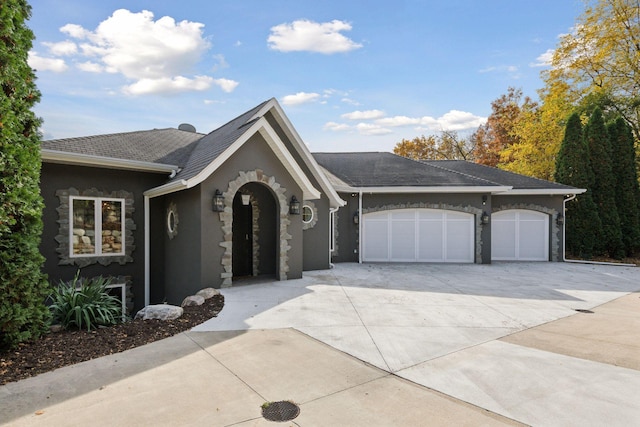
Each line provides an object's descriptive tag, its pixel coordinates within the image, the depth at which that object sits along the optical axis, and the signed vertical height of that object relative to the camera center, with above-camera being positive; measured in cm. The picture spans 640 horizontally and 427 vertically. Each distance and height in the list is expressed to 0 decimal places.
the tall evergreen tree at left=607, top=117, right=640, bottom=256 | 1536 +131
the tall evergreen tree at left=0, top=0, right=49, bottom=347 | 422 +30
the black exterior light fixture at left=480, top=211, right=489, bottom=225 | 1284 -22
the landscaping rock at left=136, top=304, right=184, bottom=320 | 556 -169
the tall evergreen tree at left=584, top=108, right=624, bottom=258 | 1494 +126
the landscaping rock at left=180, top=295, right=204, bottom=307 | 648 -174
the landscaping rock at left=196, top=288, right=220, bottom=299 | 699 -171
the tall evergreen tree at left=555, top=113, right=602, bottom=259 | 1485 +87
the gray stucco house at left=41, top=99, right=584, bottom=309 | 798 +5
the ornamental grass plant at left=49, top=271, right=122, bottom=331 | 532 -159
